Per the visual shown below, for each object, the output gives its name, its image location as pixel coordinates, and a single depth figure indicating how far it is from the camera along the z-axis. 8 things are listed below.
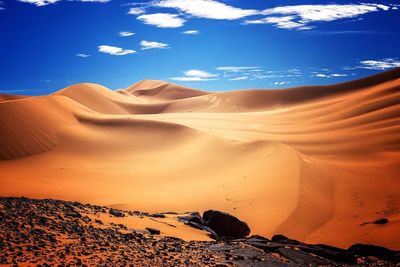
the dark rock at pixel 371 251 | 8.62
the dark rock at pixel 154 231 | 8.79
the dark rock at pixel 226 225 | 10.55
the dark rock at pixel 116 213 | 9.77
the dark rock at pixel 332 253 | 8.07
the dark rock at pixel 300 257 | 7.60
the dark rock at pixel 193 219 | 10.85
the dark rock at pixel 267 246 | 8.09
